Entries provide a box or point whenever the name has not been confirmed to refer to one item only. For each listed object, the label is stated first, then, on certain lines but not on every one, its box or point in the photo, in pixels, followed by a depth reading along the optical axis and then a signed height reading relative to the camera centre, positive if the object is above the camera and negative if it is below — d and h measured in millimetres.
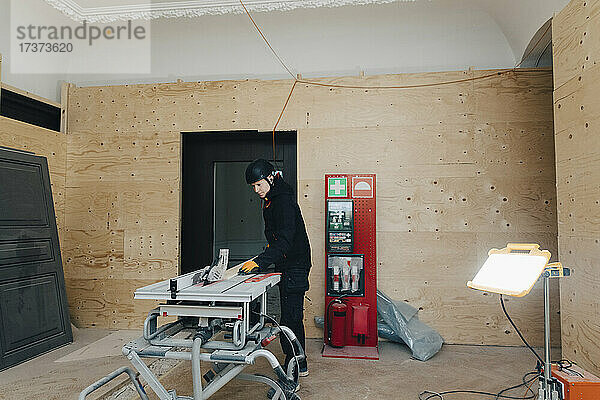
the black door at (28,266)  3490 -486
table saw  2141 -665
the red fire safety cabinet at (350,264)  3820 -512
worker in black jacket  2988 -231
